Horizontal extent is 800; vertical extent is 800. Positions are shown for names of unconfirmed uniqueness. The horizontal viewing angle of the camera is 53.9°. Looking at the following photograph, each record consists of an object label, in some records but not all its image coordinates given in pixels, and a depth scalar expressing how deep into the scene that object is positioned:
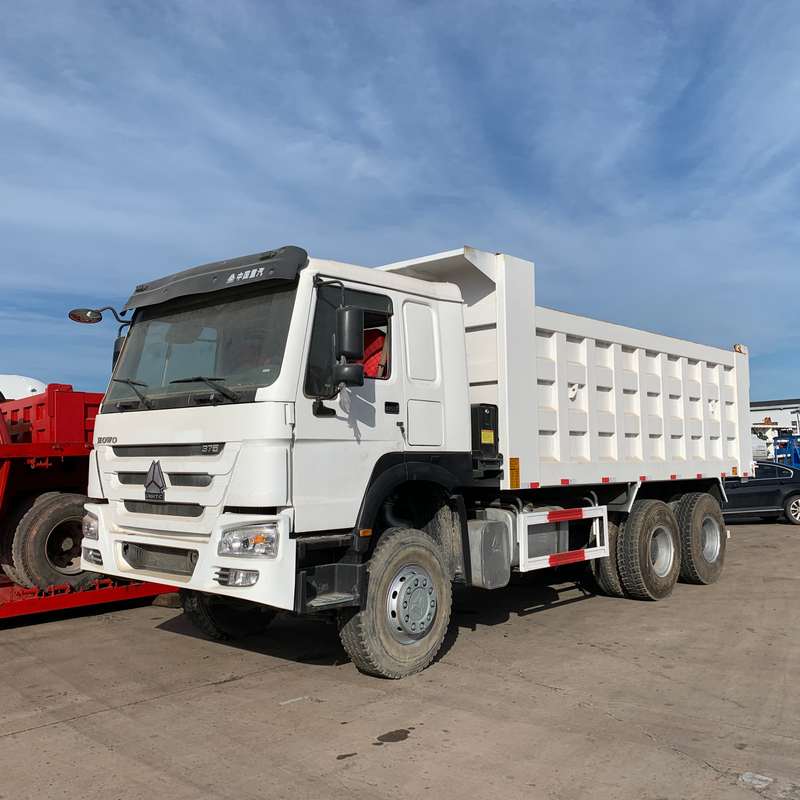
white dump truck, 4.94
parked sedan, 17.19
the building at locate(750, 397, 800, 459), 33.50
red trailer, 7.54
